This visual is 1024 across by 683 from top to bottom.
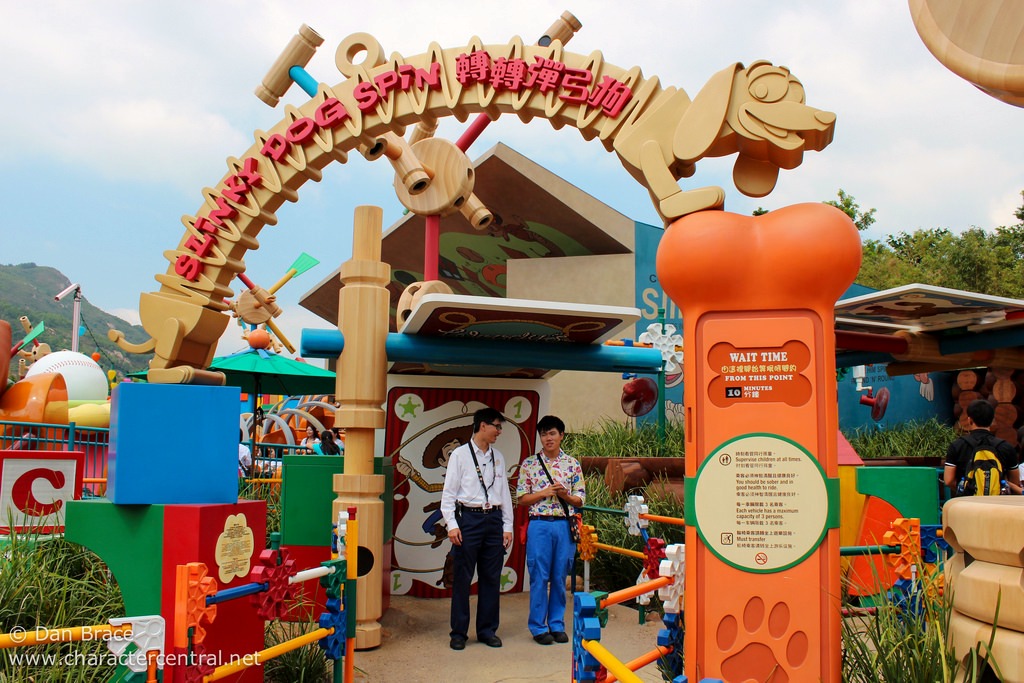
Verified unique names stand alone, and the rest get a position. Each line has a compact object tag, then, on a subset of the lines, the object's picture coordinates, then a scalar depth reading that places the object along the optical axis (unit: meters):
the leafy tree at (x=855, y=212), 32.91
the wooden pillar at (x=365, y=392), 6.16
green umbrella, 11.55
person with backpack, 6.19
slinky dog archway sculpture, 4.91
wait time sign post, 4.04
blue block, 4.34
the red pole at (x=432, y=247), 7.16
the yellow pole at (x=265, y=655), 3.57
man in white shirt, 6.12
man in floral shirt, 6.25
